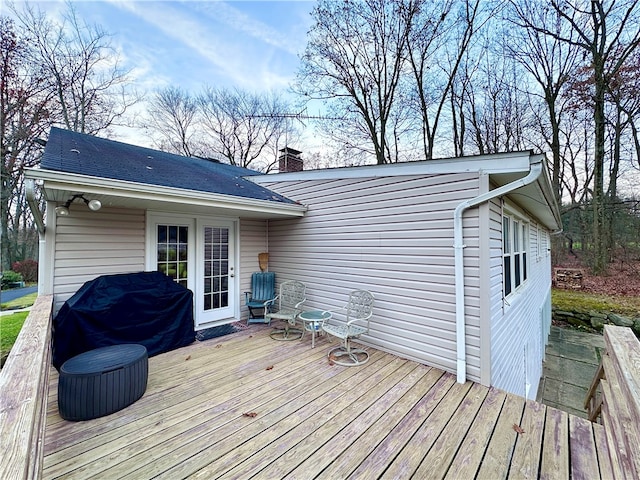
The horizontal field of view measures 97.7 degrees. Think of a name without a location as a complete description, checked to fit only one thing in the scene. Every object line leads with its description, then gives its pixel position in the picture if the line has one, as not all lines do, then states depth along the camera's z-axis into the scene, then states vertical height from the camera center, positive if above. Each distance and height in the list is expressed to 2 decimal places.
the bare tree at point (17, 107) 9.03 +4.75
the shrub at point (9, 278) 10.16 -1.14
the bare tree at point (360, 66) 9.50 +6.75
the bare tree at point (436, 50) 9.16 +7.04
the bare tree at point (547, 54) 9.87 +7.61
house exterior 3.17 +0.13
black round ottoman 2.39 -1.21
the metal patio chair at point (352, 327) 3.65 -1.12
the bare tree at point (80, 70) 9.60 +6.69
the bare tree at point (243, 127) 14.54 +6.37
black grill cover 3.15 -0.86
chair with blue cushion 5.27 -0.90
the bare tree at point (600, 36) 9.52 +7.45
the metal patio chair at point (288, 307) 4.46 -1.09
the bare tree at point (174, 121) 13.37 +6.23
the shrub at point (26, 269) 11.67 -0.92
